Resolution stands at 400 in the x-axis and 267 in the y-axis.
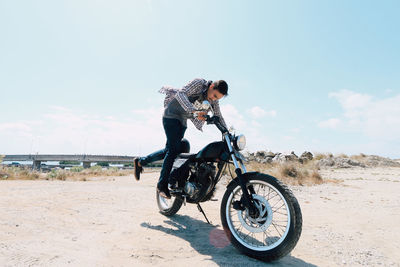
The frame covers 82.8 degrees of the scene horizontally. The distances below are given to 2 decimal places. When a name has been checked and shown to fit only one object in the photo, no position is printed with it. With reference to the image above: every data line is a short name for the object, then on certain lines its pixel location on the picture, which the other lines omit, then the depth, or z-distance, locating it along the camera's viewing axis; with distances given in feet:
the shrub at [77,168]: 61.48
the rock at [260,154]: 71.33
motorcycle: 7.13
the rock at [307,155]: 69.10
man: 11.00
